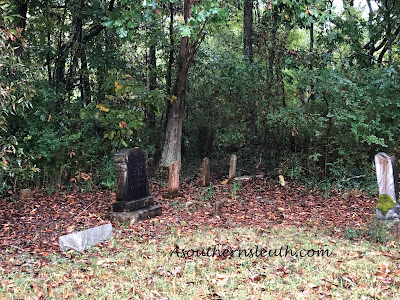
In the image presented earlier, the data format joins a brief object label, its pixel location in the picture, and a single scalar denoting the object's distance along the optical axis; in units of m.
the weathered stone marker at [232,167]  11.51
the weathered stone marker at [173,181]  9.45
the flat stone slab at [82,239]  5.64
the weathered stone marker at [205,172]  10.83
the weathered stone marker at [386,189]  6.12
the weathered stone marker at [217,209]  7.95
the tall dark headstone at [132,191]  7.46
